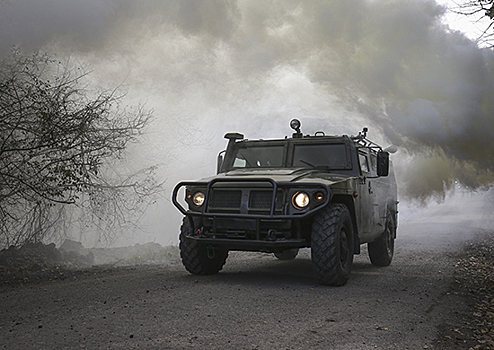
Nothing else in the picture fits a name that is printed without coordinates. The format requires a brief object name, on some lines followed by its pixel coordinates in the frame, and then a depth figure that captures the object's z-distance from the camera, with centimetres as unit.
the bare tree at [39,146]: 780
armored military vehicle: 594
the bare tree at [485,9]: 761
